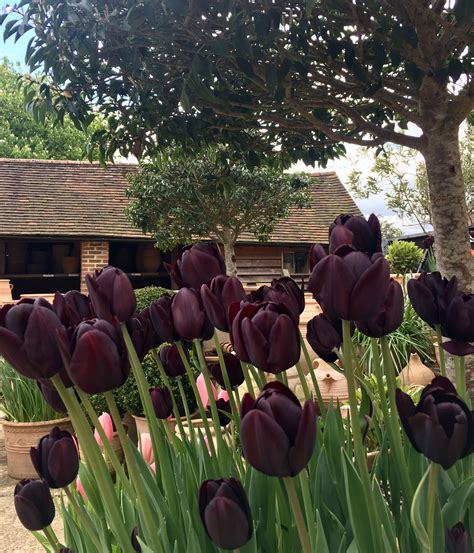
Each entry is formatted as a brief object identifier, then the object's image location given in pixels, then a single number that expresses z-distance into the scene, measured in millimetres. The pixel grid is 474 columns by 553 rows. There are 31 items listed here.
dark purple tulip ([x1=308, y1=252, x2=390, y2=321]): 604
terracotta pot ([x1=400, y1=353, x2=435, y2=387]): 4555
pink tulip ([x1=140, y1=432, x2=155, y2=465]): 1402
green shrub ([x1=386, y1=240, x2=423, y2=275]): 9406
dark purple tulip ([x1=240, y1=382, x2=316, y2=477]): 522
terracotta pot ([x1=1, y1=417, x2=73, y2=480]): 3725
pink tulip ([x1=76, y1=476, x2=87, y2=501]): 1253
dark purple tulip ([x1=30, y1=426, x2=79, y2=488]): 820
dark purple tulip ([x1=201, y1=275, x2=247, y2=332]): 795
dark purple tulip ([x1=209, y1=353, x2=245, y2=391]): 1023
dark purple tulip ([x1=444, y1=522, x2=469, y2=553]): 696
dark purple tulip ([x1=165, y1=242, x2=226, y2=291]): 904
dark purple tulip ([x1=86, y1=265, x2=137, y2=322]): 753
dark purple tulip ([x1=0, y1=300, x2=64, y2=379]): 614
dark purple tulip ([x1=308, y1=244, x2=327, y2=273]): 790
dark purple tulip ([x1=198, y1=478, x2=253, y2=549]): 597
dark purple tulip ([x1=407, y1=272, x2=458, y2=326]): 851
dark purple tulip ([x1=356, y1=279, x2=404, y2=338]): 731
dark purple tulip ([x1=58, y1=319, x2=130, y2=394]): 602
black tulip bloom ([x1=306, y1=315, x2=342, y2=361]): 886
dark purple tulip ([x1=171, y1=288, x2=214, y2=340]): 848
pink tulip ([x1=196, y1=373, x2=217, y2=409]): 1417
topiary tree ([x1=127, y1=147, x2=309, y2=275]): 9562
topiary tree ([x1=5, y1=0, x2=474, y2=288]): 1947
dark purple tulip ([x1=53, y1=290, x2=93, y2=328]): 752
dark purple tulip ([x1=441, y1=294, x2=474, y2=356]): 798
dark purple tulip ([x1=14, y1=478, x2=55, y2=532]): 820
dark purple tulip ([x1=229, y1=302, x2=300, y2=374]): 604
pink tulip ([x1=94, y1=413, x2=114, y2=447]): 1414
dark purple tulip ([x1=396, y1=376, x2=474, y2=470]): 603
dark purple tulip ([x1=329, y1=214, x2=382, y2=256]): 868
